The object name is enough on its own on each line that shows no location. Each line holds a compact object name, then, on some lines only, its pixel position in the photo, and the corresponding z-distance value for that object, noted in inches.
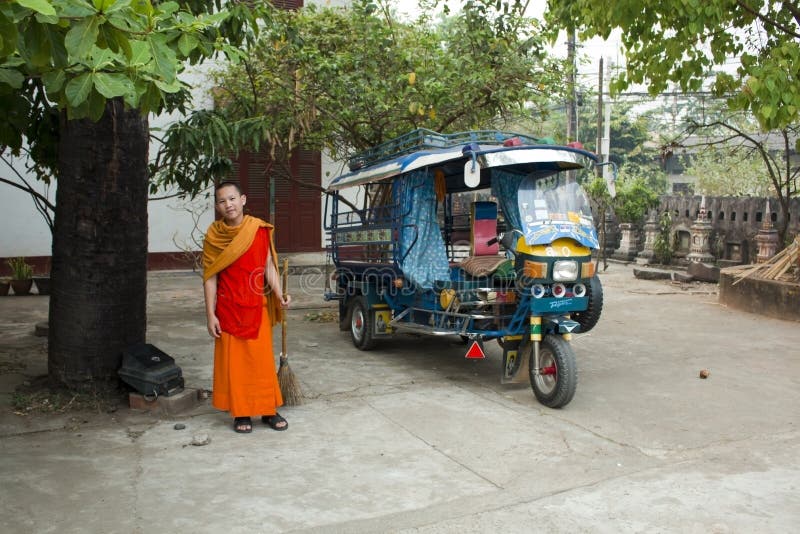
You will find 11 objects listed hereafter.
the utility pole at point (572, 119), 756.6
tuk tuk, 217.3
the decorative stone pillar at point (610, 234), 750.5
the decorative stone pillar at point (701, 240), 593.7
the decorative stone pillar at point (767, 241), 524.1
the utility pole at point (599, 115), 737.8
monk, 187.6
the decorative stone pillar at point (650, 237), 662.5
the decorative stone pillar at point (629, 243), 714.2
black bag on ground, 201.3
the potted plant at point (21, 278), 442.3
